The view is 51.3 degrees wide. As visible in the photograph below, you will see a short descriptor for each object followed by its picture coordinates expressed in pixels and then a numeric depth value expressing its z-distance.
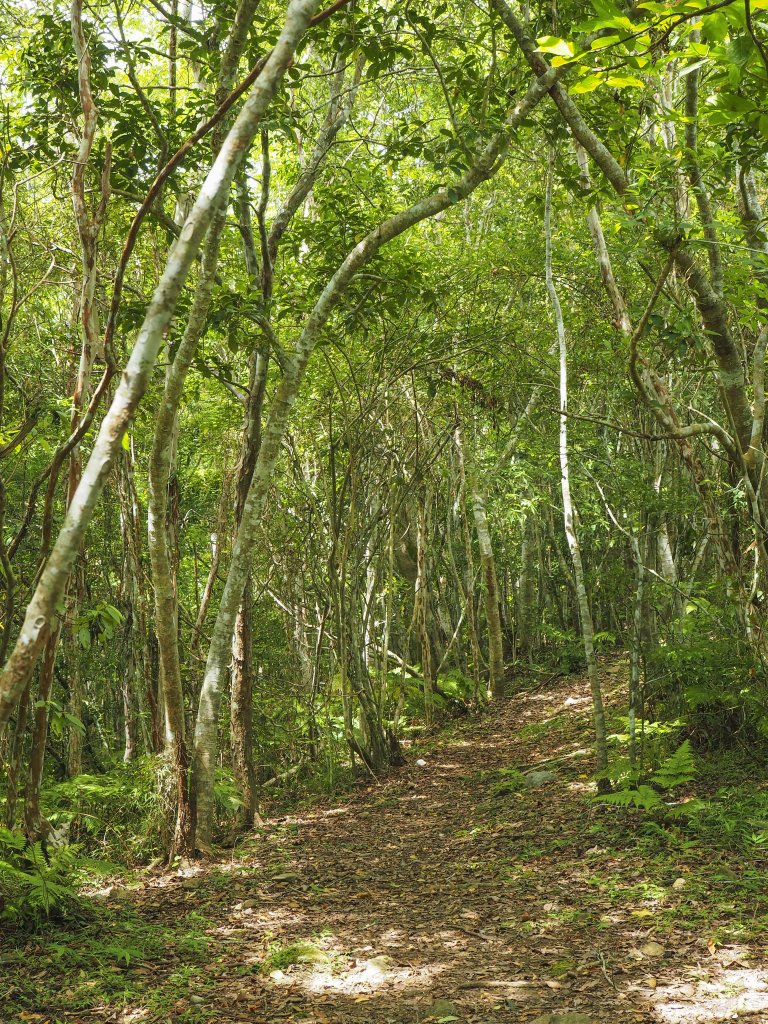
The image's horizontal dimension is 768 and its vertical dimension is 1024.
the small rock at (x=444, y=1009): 3.53
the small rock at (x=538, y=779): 7.71
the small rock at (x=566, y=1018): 3.28
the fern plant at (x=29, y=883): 4.02
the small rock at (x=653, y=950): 3.88
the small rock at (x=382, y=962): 4.09
